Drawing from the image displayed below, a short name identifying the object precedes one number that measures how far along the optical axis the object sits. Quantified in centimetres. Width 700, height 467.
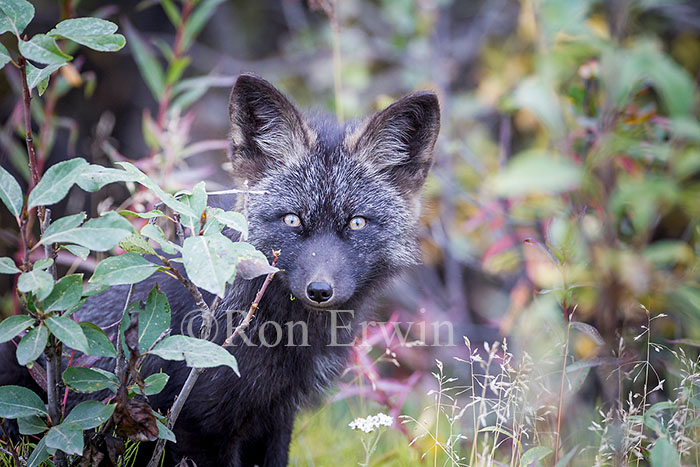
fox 642
